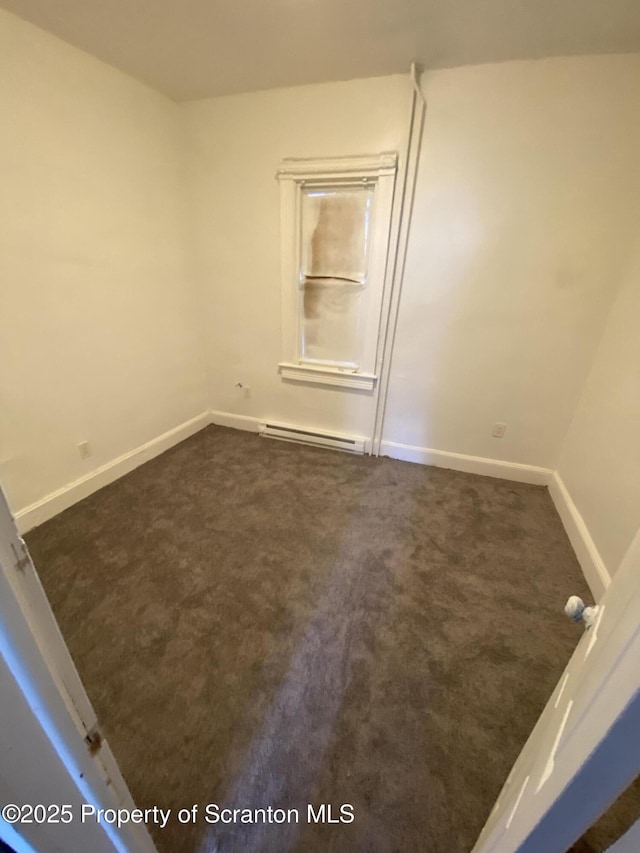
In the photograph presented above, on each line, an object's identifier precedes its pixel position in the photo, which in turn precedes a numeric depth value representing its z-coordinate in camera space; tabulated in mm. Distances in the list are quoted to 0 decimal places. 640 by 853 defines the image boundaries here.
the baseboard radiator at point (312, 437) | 2781
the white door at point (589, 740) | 396
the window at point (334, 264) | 2186
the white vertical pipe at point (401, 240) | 1911
